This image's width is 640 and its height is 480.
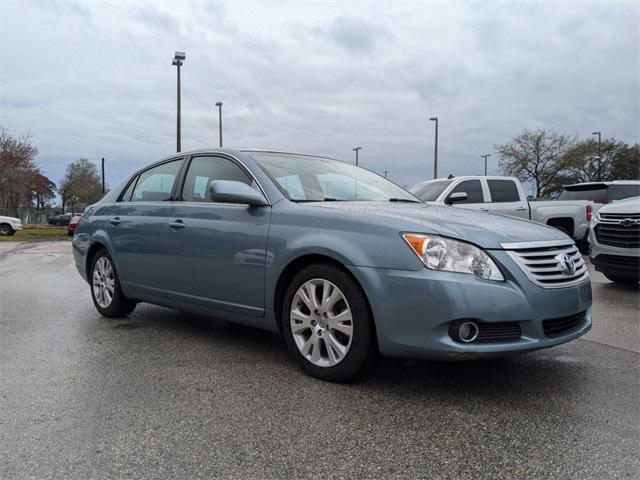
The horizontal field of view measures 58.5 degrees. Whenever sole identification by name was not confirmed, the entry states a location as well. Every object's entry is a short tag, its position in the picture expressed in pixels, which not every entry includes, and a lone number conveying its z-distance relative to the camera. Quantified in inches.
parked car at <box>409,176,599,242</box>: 436.5
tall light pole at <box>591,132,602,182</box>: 1713.8
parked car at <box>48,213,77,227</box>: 2208.4
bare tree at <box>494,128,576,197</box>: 1787.6
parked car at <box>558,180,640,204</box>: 559.5
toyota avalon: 122.1
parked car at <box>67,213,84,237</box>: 1014.8
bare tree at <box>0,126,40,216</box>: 1701.5
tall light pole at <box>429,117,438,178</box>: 1340.9
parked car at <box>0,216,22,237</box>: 1090.7
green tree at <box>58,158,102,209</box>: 2851.9
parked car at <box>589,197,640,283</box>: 267.1
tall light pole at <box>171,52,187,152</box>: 808.3
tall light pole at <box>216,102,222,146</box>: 1122.0
